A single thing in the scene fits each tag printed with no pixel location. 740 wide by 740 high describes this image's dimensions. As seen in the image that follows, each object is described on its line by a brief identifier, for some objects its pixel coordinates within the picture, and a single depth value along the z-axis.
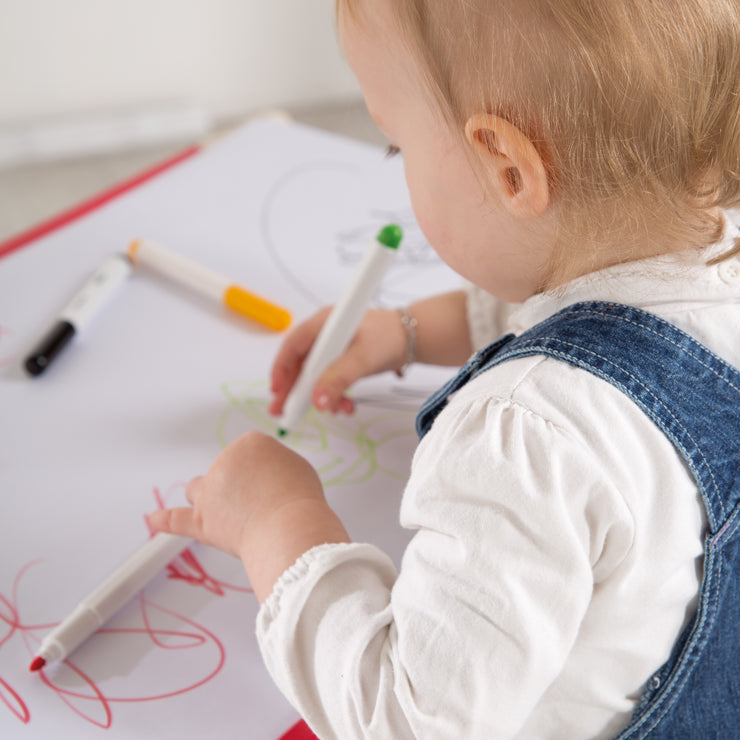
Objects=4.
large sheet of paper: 0.43
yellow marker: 0.66
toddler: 0.35
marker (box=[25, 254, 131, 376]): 0.60
